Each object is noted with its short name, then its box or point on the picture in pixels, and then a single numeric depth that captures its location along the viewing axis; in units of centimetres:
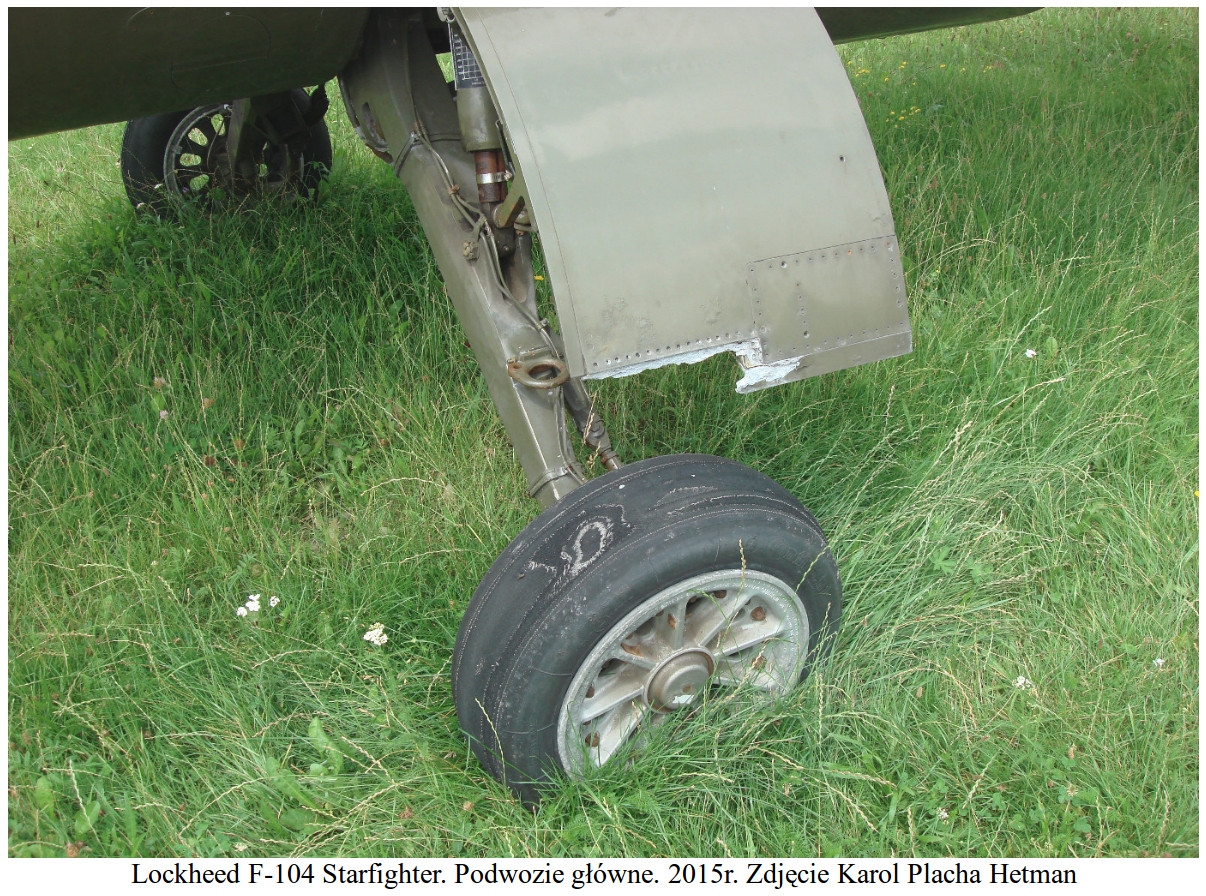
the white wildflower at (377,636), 270
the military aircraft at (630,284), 212
